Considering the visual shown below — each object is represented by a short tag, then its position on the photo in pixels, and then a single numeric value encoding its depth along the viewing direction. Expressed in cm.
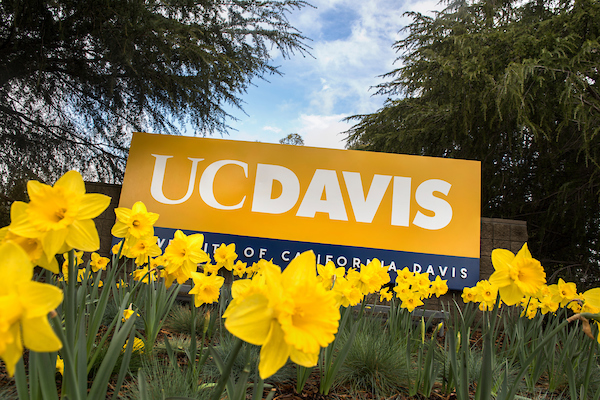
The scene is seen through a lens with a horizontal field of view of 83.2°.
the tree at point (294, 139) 3012
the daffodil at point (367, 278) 171
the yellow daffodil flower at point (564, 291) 193
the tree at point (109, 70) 429
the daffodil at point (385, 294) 242
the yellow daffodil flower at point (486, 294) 216
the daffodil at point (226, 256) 198
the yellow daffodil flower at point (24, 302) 47
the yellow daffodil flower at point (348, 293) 151
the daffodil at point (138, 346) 175
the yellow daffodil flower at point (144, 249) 153
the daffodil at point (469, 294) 236
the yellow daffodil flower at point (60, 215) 70
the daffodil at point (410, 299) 224
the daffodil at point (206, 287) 147
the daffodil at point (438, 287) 260
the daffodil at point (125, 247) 139
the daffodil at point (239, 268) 242
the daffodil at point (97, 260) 250
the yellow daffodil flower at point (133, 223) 129
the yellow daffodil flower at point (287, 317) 61
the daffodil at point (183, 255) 136
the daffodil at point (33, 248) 70
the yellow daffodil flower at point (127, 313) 170
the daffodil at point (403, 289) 229
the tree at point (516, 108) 406
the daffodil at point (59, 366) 132
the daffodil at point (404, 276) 234
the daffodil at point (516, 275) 118
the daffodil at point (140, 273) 198
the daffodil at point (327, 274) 139
